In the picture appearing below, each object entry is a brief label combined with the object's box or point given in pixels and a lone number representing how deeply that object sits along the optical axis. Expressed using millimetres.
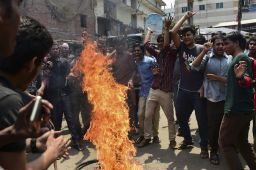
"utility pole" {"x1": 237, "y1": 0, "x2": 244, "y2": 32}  12363
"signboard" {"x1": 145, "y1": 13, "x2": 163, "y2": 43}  5969
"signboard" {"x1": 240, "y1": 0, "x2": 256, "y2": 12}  16468
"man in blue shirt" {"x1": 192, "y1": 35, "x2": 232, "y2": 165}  3169
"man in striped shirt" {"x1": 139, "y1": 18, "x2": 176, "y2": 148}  3617
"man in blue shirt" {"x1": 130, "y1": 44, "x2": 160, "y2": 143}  3997
